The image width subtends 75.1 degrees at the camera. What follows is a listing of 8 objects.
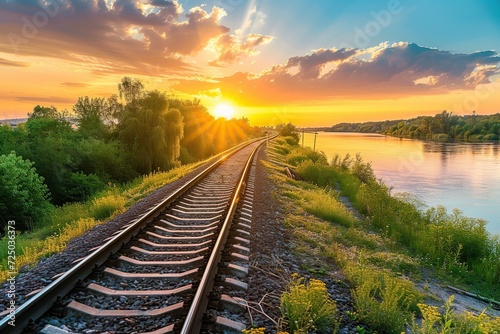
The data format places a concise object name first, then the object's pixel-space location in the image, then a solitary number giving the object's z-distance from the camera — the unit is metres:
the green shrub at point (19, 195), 15.42
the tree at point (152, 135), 30.12
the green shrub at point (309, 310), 3.90
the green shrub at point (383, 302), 4.20
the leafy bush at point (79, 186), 23.31
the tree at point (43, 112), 51.72
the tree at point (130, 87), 45.21
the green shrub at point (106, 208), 9.98
